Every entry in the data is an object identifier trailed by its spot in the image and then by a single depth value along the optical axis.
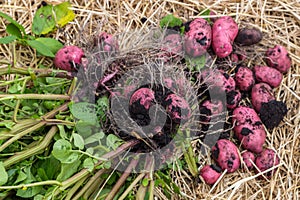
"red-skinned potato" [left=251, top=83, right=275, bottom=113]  1.74
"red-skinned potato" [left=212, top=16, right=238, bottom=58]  1.74
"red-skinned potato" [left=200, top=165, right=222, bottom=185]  1.70
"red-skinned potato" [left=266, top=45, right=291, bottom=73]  1.79
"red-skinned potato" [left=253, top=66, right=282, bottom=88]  1.77
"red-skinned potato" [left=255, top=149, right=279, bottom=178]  1.72
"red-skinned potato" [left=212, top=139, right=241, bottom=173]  1.70
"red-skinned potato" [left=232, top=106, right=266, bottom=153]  1.71
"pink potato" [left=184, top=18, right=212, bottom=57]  1.73
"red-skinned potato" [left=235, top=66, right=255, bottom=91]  1.76
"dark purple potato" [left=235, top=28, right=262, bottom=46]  1.78
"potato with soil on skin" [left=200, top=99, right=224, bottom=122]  1.71
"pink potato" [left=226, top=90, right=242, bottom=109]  1.72
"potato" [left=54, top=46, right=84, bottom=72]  1.71
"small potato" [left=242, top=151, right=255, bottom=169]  1.72
